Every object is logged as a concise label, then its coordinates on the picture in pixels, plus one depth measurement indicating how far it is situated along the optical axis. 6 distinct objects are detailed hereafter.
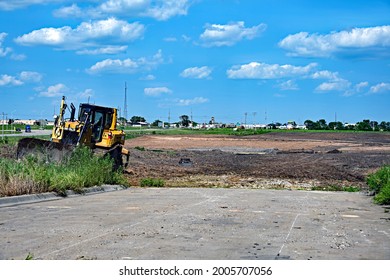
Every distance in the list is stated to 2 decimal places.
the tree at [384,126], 188.88
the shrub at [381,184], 20.24
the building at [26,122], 190.23
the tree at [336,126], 191.38
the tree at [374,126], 184.21
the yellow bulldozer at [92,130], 31.11
